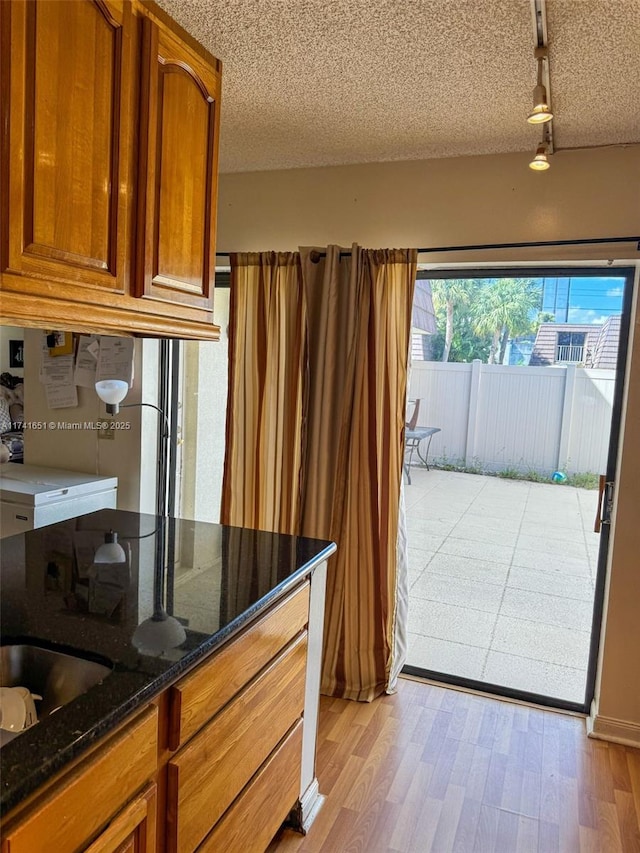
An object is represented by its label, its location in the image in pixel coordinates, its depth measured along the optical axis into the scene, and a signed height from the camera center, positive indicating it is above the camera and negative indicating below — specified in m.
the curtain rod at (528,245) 2.46 +0.62
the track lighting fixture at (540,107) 1.65 +0.78
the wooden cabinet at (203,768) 0.99 -0.83
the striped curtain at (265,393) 2.90 -0.09
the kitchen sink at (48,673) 1.24 -0.66
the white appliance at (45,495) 2.75 -0.63
